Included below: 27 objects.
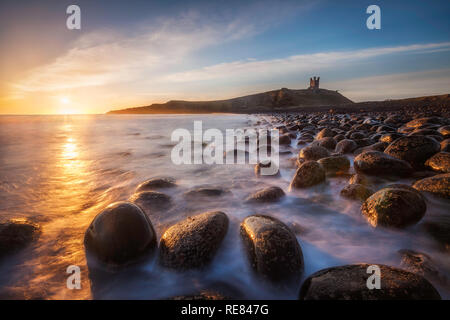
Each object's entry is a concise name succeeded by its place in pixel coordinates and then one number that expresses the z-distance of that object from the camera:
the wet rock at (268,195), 2.28
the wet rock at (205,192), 2.57
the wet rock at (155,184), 2.76
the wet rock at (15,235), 1.54
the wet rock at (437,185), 1.87
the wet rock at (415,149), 2.66
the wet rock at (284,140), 5.67
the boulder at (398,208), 1.56
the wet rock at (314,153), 3.30
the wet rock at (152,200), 2.23
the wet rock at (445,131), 3.99
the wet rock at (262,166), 3.21
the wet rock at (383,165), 2.50
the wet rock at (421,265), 1.15
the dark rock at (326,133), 5.17
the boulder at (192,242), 1.34
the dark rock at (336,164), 2.82
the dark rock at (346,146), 3.85
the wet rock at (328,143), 4.32
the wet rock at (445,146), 2.86
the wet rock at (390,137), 3.72
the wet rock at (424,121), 5.80
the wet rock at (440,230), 1.41
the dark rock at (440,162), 2.40
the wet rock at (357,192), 2.04
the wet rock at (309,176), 2.48
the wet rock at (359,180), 2.32
